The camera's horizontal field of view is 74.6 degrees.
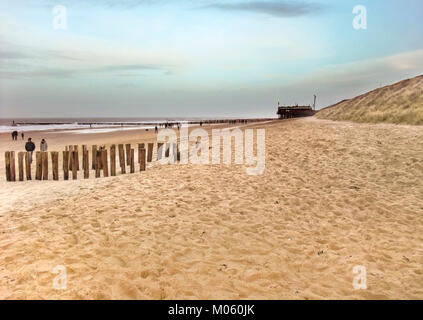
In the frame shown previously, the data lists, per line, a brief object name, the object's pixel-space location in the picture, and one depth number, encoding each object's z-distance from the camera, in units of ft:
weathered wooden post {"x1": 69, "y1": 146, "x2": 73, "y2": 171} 35.70
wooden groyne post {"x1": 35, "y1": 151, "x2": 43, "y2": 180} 35.03
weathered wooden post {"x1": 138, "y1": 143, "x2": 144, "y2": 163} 37.45
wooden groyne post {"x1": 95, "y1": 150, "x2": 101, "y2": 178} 35.84
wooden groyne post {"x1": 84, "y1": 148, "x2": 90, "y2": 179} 35.55
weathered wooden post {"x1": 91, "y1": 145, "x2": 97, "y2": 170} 37.53
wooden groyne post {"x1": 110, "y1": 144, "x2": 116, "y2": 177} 35.81
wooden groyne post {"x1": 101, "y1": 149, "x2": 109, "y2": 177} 35.53
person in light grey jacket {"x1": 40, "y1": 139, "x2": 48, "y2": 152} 53.14
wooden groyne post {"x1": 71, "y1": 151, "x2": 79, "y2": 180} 35.09
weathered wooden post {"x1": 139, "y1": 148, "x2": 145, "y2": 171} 36.96
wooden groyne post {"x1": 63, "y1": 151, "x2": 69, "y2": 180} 35.06
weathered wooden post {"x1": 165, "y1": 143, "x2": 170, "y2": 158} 44.24
